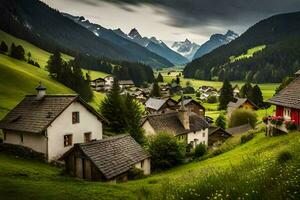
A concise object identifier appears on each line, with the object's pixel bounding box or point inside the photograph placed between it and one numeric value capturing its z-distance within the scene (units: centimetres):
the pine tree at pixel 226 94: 14075
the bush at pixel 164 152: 4106
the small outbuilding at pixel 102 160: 2929
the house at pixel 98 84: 19200
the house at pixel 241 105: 11514
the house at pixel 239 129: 7600
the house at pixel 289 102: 3331
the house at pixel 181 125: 6397
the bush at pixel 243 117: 8619
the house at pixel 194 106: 11763
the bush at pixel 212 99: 16688
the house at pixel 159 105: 11630
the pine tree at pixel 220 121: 9356
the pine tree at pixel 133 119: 5575
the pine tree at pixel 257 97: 13275
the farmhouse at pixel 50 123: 3684
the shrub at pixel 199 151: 4944
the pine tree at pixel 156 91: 16291
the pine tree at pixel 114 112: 5847
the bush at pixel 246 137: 4010
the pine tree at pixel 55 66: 11912
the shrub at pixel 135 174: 3203
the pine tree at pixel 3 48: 12606
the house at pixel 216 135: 7622
